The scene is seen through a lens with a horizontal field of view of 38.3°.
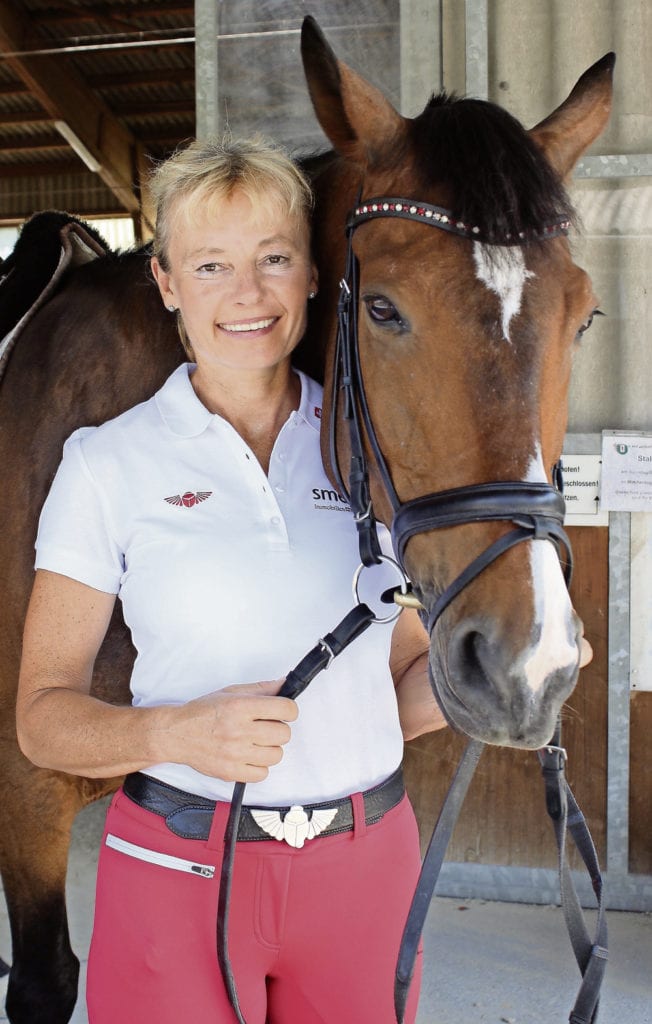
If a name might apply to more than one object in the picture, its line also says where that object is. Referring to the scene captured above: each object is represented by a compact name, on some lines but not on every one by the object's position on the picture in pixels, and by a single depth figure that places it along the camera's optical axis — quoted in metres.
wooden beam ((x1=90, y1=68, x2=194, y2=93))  9.59
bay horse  1.03
